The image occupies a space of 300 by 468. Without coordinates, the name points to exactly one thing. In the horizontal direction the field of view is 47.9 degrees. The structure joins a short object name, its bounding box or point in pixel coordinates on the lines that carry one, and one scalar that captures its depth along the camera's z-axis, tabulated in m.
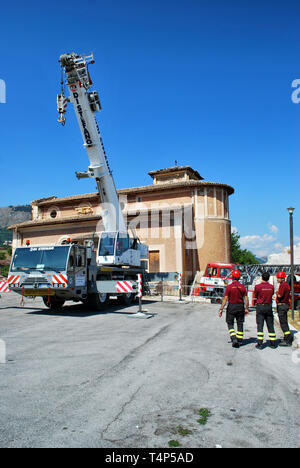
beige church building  27.69
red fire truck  17.93
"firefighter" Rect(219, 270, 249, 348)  7.39
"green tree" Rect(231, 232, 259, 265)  59.51
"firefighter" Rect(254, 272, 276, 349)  7.22
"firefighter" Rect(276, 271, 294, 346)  7.49
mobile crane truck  11.80
